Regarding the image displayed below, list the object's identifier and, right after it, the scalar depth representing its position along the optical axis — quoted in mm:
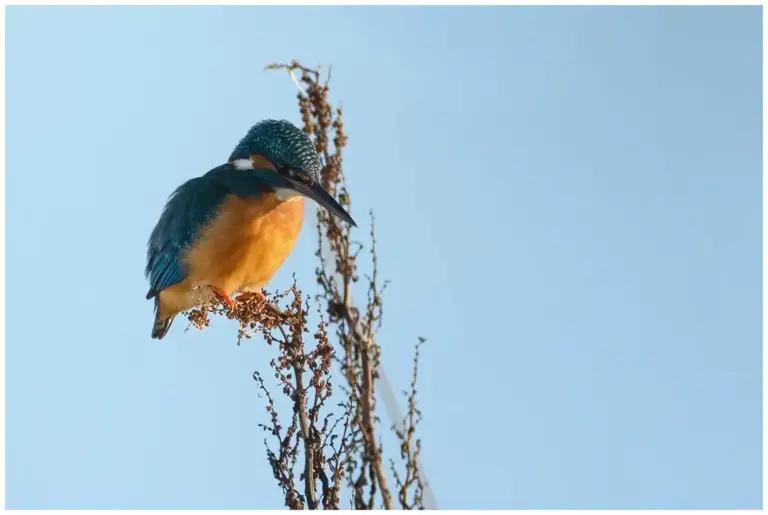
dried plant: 6469
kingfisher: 6621
